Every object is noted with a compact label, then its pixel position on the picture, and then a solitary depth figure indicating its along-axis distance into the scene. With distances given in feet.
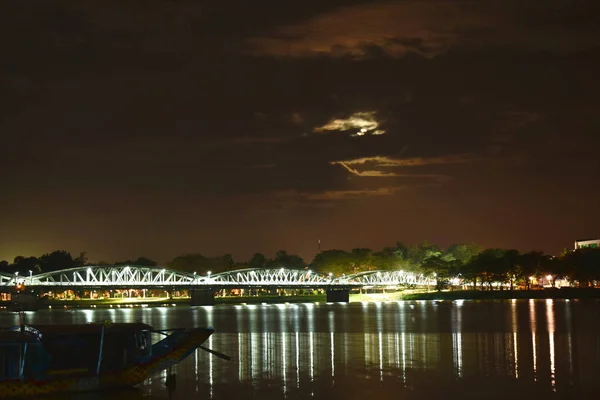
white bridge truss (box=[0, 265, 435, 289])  607.78
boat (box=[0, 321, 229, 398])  123.65
